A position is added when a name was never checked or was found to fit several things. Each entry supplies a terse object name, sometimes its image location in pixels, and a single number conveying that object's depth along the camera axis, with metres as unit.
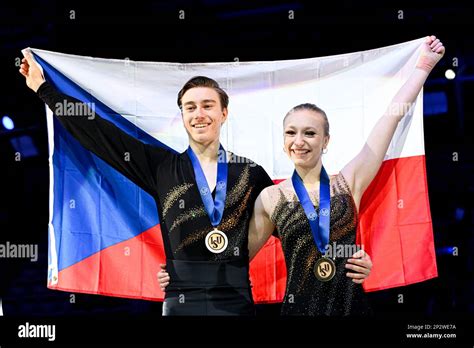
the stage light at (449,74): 5.62
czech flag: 4.61
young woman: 4.39
